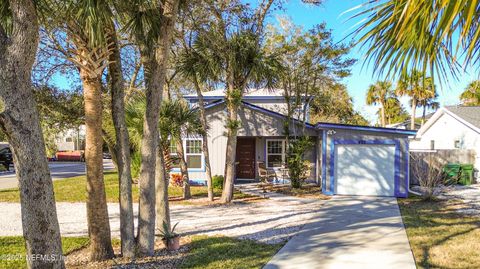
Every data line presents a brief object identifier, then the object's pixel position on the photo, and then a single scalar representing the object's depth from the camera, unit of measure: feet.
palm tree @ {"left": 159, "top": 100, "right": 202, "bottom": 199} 38.89
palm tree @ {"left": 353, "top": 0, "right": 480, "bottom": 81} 7.38
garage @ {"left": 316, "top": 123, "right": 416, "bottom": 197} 45.36
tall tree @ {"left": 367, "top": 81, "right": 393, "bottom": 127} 125.08
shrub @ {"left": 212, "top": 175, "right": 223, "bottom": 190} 52.85
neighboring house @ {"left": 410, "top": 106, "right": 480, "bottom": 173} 65.21
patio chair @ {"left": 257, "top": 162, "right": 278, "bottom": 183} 50.29
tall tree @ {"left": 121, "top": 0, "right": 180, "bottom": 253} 20.70
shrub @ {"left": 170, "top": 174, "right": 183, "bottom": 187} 53.30
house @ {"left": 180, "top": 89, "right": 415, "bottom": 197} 45.78
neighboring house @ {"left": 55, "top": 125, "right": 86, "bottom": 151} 168.25
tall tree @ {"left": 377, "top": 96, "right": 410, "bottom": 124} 134.62
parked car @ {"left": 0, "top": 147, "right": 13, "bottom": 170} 91.71
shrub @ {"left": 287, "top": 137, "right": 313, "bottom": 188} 49.37
